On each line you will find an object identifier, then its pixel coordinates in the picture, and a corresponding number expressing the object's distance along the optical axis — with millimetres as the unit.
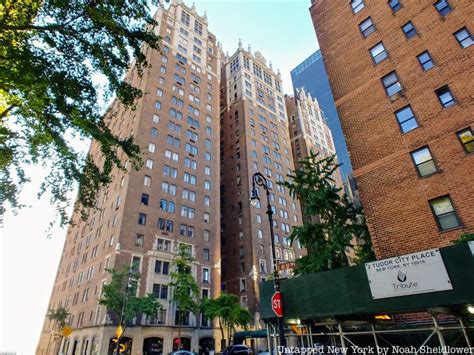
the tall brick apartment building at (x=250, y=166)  58344
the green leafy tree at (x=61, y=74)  11594
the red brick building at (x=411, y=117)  14094
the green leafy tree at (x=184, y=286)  33969
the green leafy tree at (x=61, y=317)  46188
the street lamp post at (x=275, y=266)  10289
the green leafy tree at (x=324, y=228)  19453
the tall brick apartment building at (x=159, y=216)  40688
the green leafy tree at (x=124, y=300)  33688
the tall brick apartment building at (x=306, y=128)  94125
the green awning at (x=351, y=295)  7883
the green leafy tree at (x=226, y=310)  37688
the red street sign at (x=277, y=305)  10797
